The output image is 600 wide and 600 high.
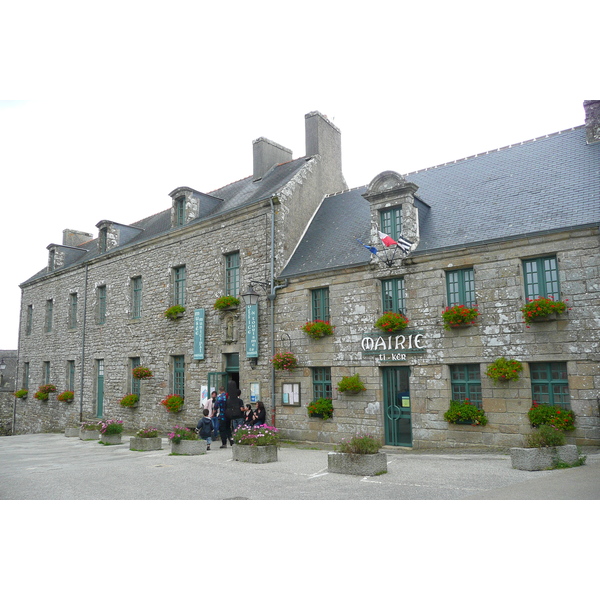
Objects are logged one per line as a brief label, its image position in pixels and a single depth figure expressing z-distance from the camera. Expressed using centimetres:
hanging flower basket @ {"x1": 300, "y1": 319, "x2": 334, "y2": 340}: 1410
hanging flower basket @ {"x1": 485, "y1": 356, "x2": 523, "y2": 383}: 1090
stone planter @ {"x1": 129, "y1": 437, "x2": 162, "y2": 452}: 1393
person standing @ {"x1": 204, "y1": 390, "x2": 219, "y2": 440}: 1438
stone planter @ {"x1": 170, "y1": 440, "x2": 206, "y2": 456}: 1250
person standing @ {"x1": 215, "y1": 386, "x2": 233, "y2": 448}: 1384
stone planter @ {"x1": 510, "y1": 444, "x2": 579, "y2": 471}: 854
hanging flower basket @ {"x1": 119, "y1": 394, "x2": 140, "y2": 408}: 1969
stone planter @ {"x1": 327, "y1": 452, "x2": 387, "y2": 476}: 898
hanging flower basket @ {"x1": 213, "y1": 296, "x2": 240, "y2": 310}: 1634
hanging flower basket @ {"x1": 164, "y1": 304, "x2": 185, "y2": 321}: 1819
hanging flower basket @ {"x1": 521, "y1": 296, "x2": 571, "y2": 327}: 1039
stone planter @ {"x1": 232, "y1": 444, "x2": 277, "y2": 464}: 1085
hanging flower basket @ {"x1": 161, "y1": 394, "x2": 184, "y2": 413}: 1759
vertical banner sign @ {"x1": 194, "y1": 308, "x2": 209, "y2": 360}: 1716
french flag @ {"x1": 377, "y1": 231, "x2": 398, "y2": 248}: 1301
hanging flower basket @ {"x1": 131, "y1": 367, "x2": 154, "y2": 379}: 1912
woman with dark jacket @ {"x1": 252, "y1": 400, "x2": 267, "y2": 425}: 1371
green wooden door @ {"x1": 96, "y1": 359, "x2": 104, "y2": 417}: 2250
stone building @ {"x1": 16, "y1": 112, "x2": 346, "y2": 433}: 1606
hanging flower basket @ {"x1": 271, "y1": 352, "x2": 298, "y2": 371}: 1462
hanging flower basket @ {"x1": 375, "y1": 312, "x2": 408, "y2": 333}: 1264
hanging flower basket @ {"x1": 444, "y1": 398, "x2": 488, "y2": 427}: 1136
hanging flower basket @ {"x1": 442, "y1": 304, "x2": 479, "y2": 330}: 1155
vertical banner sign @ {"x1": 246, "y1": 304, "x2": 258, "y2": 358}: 1544
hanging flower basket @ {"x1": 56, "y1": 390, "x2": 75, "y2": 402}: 2377
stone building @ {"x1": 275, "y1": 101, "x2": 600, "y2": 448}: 1060
